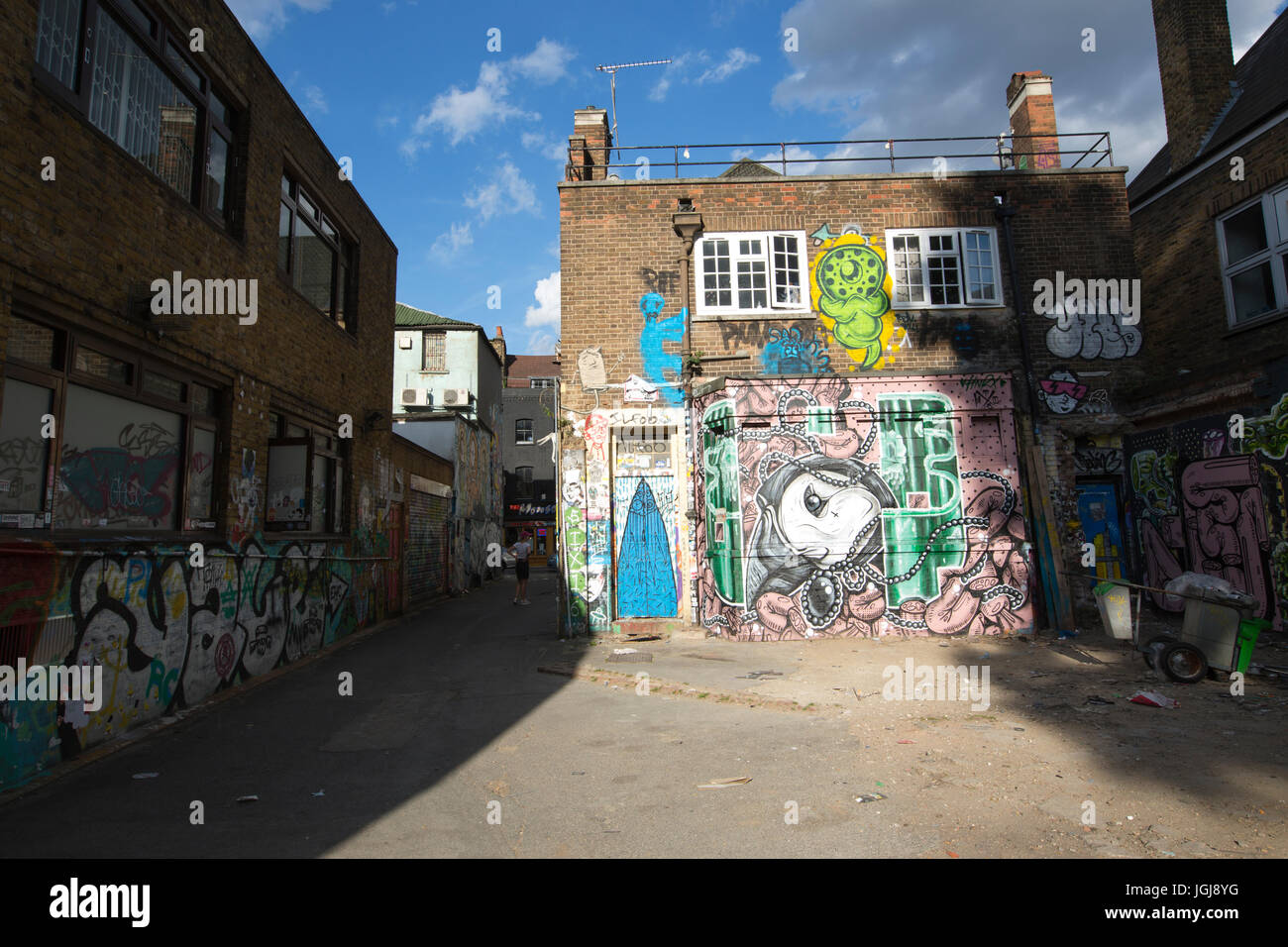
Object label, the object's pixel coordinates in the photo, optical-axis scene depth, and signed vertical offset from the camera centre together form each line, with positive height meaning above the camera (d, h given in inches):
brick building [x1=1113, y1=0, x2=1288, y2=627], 376.2 +143.2
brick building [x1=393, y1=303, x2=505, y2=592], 845.8 +189.7
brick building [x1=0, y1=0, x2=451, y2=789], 207.9 +73.2
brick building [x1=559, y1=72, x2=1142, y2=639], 424.5 +93.7
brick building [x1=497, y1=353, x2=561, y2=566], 1600.6 +175.3
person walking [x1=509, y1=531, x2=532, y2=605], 716.9 -18.8
